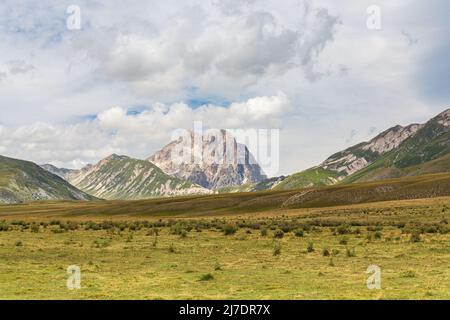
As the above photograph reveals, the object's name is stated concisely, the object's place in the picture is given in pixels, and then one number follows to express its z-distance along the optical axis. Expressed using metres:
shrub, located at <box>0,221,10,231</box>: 59.09
